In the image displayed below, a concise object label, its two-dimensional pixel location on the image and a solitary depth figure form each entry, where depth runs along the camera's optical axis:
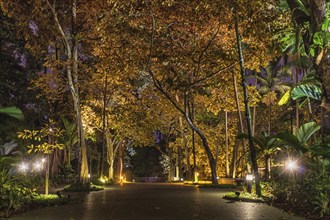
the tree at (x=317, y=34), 12.04
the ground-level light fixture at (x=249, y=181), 17.75
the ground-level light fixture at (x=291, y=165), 16.06
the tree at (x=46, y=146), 16.86
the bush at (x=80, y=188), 22.72
